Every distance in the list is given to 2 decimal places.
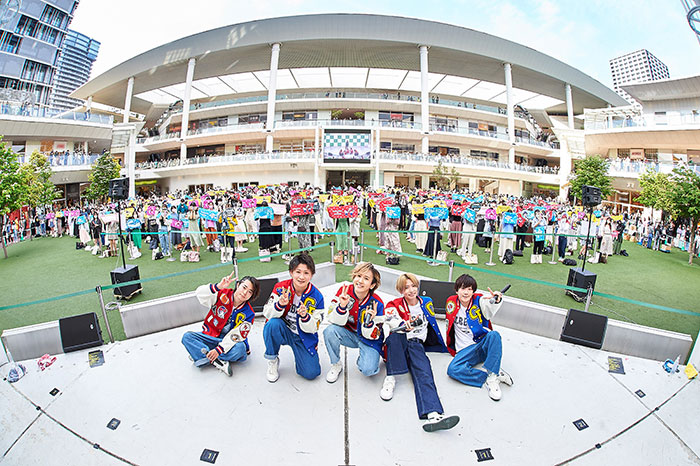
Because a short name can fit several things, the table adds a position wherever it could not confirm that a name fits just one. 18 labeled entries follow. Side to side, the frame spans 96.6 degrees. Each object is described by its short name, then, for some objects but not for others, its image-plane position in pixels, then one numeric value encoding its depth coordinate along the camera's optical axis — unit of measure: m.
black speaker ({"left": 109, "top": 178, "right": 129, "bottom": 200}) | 6.48
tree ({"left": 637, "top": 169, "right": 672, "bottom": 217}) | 12.69
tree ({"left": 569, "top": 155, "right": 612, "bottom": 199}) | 22.44
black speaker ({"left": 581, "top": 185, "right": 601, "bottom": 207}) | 6.96
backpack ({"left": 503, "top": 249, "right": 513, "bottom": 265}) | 9.31
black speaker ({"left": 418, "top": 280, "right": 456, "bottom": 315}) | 4.81
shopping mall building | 26.77
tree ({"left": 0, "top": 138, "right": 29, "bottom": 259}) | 11.02
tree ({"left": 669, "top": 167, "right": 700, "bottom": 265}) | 10.74
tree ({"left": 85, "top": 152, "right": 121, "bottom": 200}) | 23.83
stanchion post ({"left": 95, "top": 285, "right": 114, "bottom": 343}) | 4.03
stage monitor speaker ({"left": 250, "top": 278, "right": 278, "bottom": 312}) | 5.00
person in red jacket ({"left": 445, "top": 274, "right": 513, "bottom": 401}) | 3.20
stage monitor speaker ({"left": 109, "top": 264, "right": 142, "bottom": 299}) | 6.01
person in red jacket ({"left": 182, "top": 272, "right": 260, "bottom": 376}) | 3.38
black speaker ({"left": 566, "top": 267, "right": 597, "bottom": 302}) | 6.28
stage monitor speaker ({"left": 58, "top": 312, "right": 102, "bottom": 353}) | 3.90
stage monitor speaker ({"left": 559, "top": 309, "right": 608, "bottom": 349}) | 4.07
